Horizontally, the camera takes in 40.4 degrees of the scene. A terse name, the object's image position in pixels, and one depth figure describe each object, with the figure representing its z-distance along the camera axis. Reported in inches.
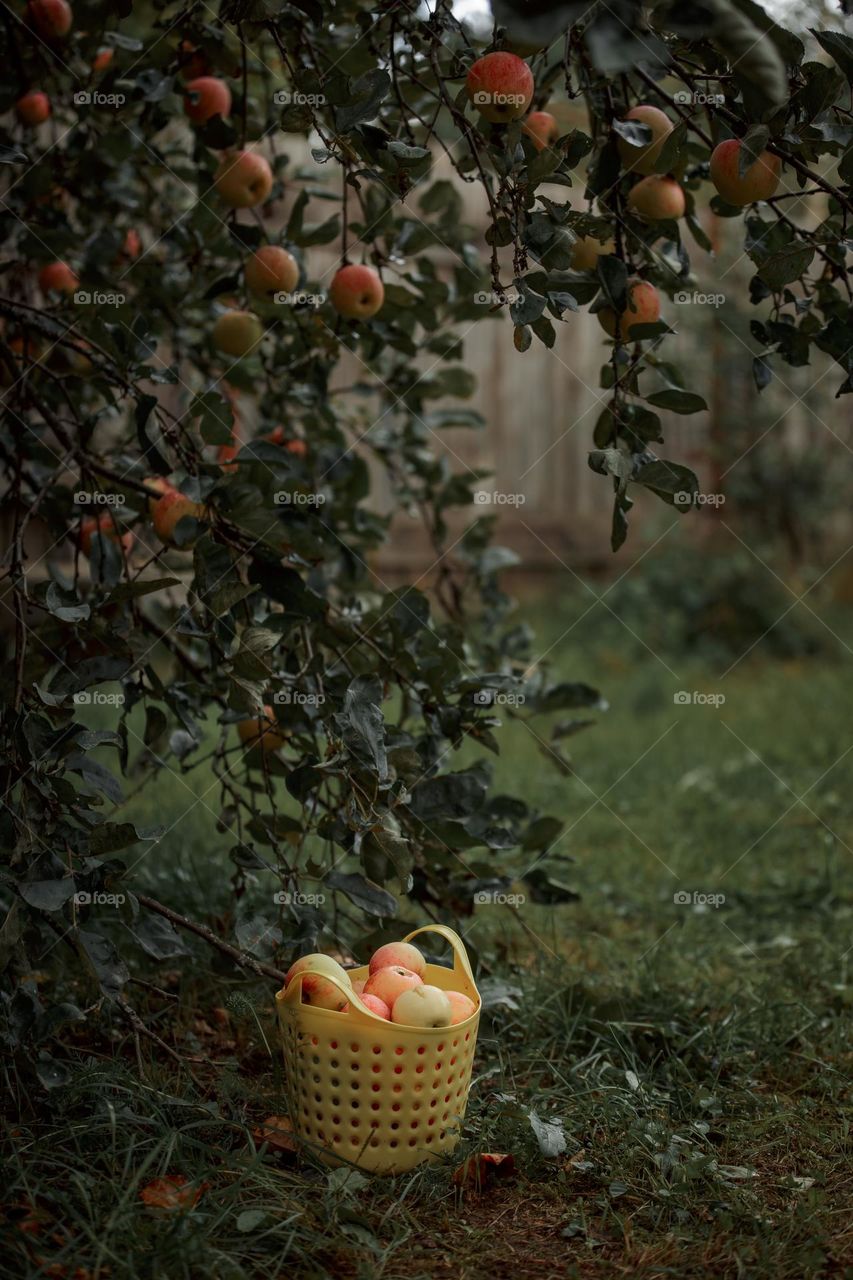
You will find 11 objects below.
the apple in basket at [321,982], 54.6
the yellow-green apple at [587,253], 66.2
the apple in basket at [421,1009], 53.5
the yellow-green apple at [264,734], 69.6
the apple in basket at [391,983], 55.9
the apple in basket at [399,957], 59.3
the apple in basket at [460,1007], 56.2
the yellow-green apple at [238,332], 78.7
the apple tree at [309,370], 55.5
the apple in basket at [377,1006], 54.5
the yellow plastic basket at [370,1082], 53.1
